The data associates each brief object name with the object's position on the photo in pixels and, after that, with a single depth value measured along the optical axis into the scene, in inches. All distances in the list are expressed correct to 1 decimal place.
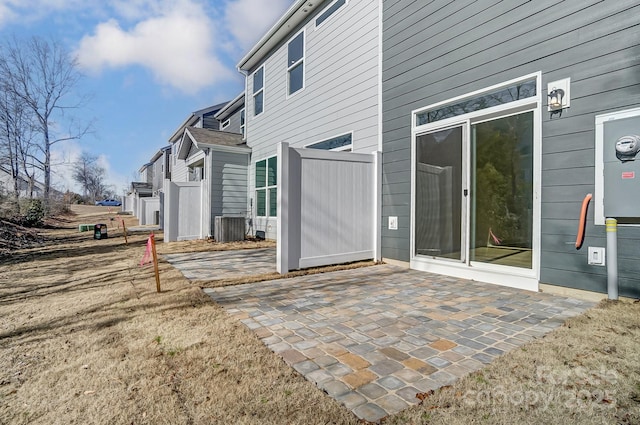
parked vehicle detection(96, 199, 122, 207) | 1710.0
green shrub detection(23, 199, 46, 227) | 561.5
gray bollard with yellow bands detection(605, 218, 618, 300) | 124.5
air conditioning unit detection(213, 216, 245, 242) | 366.6
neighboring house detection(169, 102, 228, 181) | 661.3
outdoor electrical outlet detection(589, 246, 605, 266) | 130.6
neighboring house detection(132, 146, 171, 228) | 746.8
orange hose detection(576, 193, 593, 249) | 130.7
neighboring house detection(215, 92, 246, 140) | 511.7
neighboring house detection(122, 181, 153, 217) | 1085.4
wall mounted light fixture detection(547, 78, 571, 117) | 140.7
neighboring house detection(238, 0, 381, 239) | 251.1
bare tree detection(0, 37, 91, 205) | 709.3
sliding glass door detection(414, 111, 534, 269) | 161.9
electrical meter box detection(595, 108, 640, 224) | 120.3
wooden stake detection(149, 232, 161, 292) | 154.1
